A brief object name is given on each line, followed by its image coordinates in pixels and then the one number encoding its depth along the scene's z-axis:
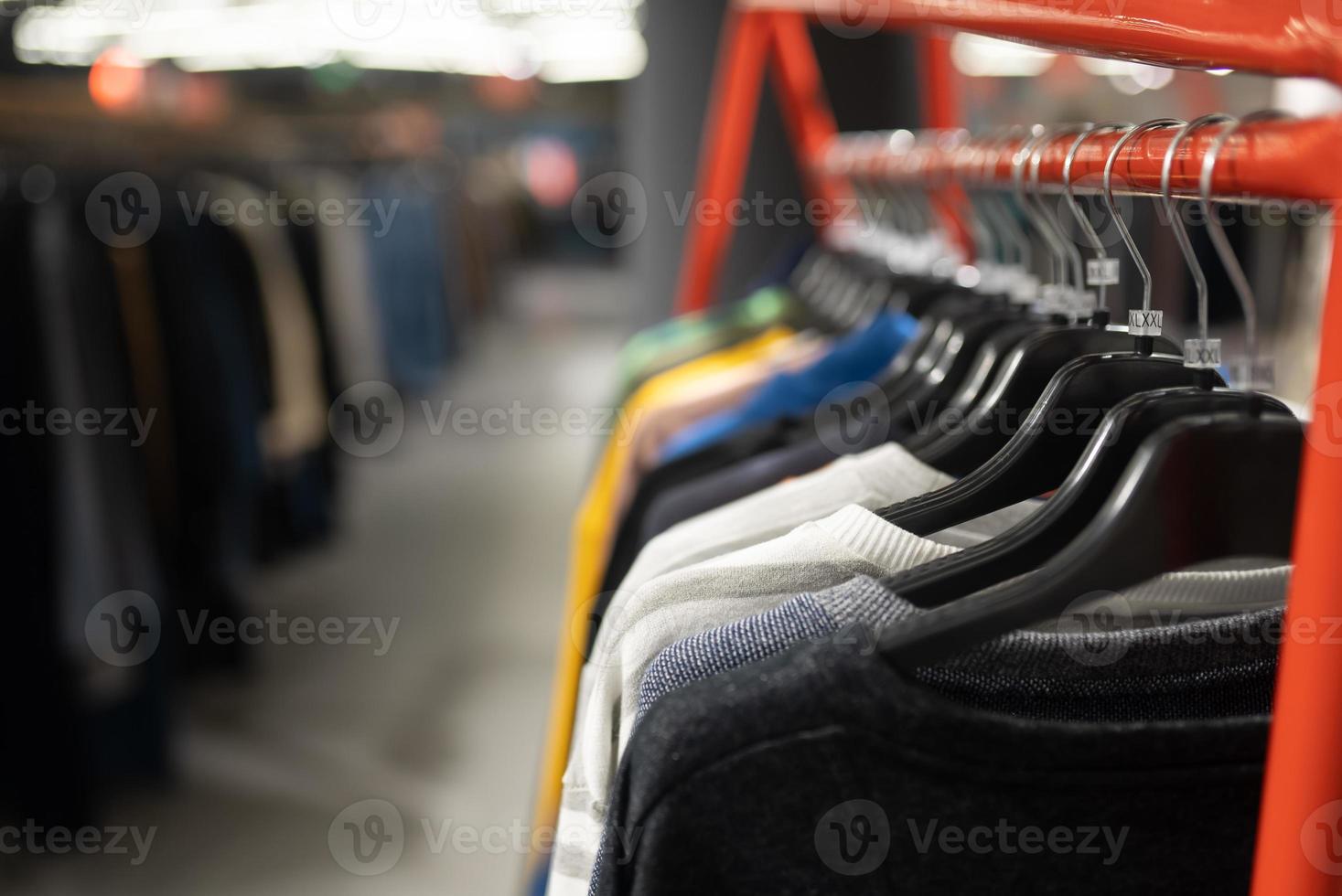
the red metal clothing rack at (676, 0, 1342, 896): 0.39
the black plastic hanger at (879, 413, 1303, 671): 0.50
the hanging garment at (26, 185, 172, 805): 2.09
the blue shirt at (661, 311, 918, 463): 1.11
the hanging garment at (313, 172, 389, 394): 3.79
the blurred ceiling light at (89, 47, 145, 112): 3.69
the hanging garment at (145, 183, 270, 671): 2.61
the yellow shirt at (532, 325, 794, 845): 1.03
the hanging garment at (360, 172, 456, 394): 5.17
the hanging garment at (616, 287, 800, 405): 1.57
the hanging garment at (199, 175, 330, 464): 3.13
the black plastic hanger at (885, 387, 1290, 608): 0.55
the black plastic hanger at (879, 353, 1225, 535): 0.64
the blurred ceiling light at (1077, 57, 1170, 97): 2.91
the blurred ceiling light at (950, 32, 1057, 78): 4.27
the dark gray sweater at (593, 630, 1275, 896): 0.52
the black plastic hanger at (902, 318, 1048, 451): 0.77
